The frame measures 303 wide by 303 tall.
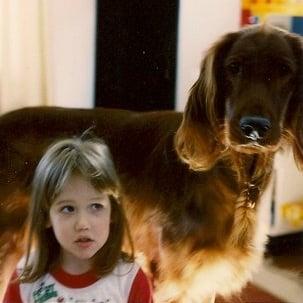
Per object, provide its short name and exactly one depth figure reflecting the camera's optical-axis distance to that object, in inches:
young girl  65.3
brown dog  64.7
